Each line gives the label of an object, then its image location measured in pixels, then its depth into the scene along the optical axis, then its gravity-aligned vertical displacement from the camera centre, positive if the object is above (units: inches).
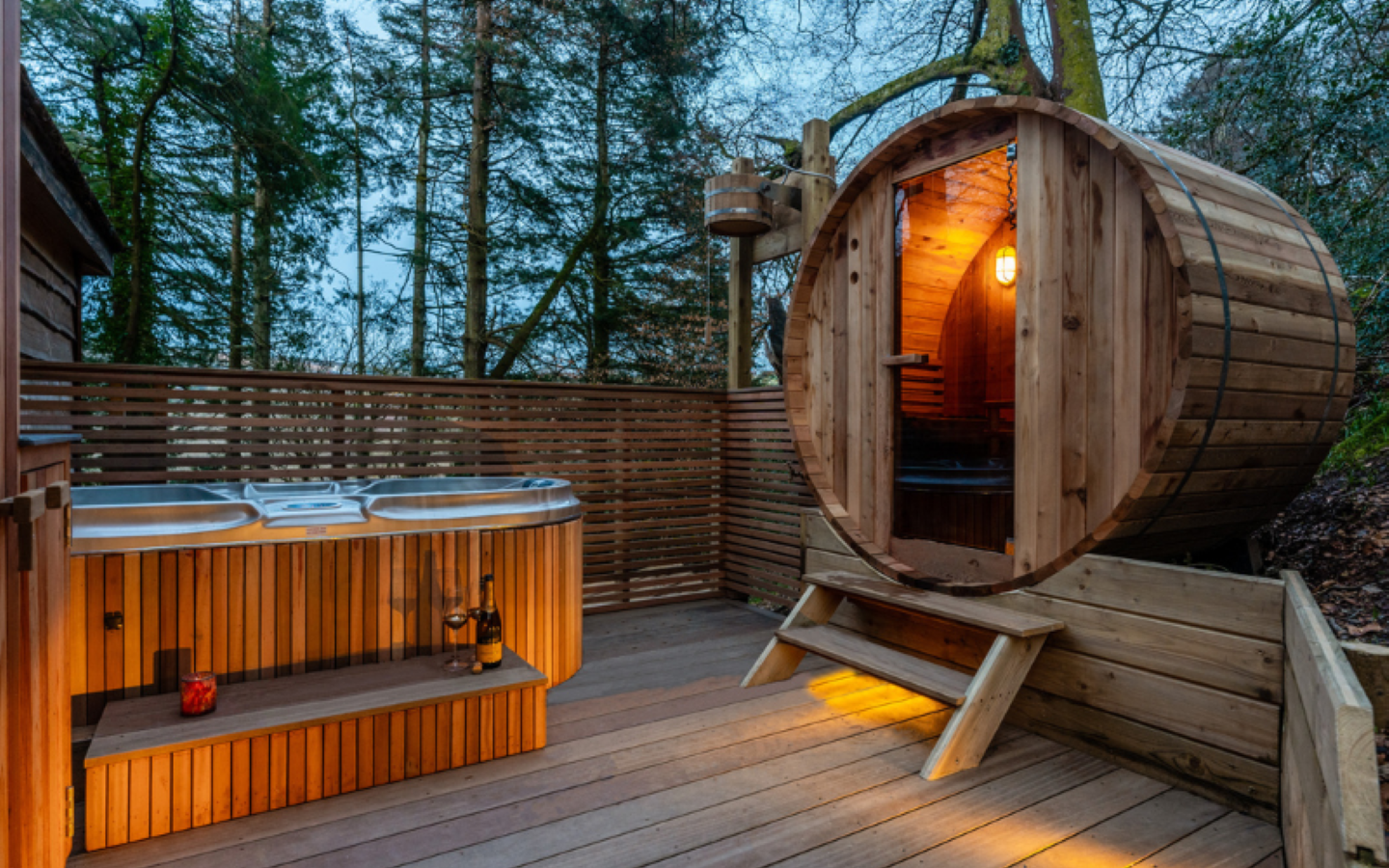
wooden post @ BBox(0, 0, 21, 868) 44.8 -2.7
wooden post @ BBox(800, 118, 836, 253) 166.1 +60.0
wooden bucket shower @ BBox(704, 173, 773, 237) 169.0 +53.0
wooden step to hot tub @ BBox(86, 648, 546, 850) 75.2 -36.6
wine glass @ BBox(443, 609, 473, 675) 98.6 -32.3
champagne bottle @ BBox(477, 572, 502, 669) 100.1 -29.1
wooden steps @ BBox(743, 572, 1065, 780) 92.4 -34.2
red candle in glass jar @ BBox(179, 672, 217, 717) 81.9 -30.7
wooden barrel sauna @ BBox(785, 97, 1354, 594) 82.7 +9.2
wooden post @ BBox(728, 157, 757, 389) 188.7 +30.7
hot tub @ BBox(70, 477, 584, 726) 87.5 -20.8
